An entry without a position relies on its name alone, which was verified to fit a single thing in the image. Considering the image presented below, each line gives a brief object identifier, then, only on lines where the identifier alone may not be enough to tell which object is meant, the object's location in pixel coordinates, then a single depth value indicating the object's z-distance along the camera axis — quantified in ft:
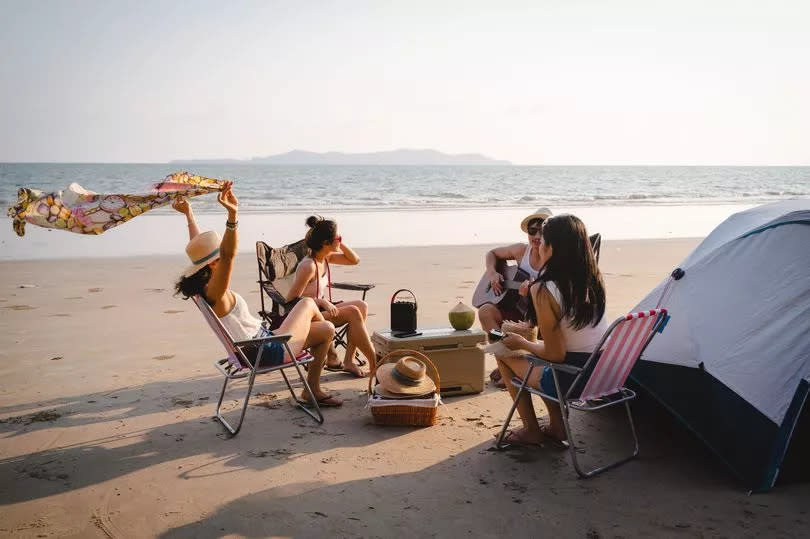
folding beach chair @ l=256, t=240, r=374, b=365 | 18.26
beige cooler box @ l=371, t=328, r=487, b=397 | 15.69
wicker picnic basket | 14.08
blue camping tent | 10.98
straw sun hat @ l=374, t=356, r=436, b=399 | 14.21
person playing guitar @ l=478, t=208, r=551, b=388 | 17.11
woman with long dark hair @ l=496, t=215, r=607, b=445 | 11.78
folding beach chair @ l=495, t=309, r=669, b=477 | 11.23
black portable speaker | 16.10
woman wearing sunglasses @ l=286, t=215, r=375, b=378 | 16.56
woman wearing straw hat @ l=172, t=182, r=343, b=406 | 13.37
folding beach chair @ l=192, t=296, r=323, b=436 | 13.43
